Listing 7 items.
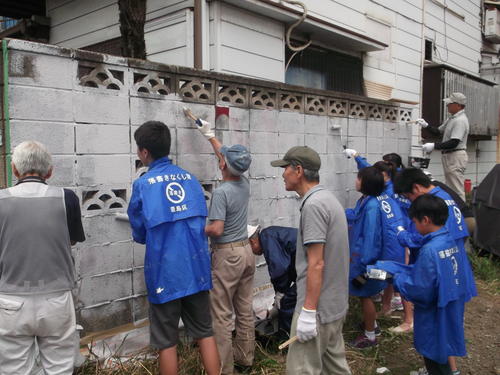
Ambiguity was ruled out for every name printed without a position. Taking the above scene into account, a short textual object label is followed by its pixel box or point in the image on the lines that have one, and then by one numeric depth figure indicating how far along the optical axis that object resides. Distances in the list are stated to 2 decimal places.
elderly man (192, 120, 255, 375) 3.70
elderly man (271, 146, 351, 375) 2.74
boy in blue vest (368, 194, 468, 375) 3.32
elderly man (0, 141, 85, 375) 2.64
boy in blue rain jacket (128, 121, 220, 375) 3.15
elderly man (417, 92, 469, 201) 7.48
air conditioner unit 11.82
